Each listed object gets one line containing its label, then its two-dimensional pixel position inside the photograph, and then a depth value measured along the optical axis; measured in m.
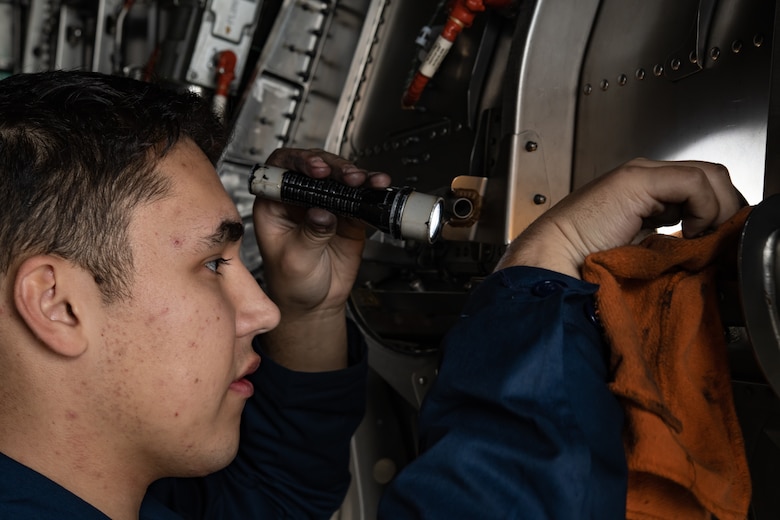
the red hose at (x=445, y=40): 1.53
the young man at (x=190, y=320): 0.81
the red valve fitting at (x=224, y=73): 2.42
